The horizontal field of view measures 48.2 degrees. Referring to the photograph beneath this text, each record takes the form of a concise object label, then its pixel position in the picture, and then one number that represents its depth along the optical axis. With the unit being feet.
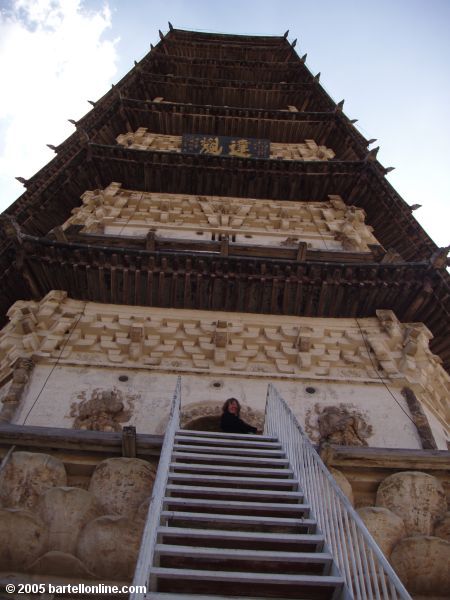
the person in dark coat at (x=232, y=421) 17.33
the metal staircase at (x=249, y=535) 9.08
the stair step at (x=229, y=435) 15.58
